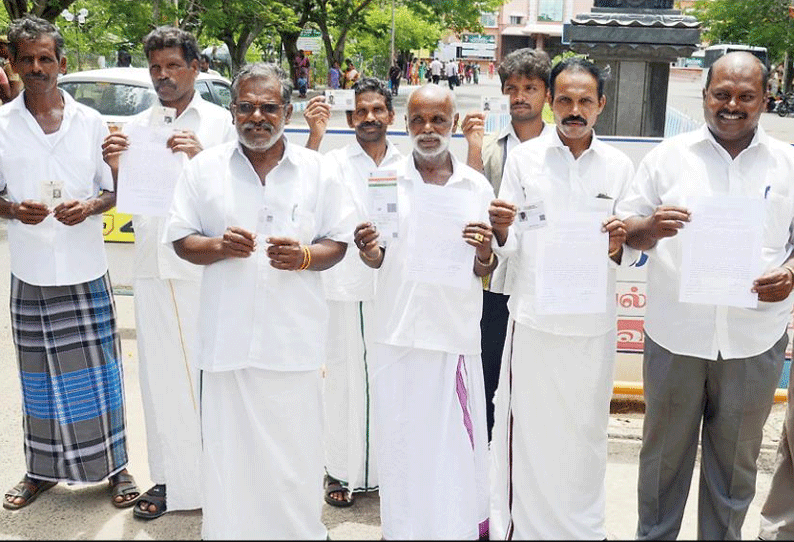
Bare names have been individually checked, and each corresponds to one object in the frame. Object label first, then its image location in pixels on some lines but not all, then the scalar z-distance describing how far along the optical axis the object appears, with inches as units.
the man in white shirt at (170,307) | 163.9
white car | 450.0
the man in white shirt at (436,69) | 1829.5
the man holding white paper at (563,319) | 137.0
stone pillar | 234.8
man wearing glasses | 133.3
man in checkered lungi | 163.6
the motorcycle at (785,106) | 1258.0
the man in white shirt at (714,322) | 135.9
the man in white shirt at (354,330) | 173.8
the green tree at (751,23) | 1471.5
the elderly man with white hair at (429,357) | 144.0
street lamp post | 932.8
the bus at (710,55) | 765.3
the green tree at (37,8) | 590.2
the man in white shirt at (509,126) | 168.1
